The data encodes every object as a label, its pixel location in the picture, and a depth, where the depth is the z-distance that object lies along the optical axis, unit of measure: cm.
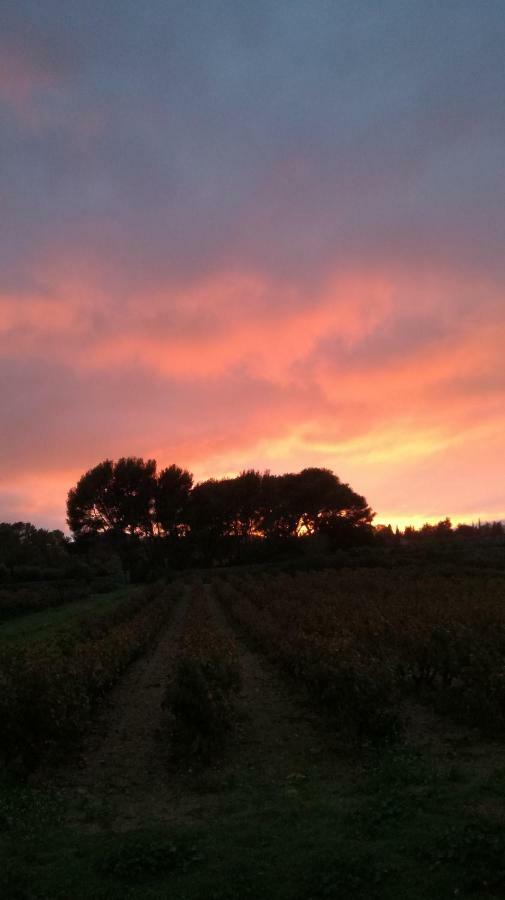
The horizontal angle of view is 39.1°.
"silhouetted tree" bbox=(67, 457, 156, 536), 7769
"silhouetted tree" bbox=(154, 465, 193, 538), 8006
